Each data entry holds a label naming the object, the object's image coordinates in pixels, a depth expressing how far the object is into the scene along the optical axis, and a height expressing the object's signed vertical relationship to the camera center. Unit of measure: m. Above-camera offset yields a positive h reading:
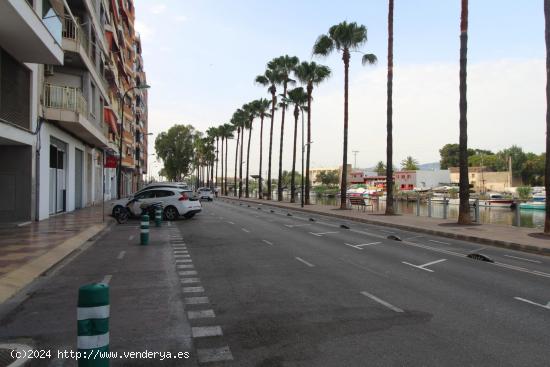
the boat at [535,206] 44.83 -2.32
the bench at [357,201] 34.47 -1.47
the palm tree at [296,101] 48.59 +8.27
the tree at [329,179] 163.50 +0.61
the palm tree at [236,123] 77.62 +9.45
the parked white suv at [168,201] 24.12 -1.14
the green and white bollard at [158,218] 20.00 -1.64
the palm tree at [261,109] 66.25 +10.02
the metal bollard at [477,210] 22.61 -1.36
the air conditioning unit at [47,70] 23.31 +5.31
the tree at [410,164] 163.38 +6.02
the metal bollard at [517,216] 20.61 -1.46
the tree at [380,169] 162.15 +4.34
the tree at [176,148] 119.75 +7.97
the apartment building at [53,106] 16.84 +3.48
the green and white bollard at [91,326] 3.70 -1.15
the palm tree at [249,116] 68.42 +9.67
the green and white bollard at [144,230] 14.49 -1.59
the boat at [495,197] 54.84 -1.71
